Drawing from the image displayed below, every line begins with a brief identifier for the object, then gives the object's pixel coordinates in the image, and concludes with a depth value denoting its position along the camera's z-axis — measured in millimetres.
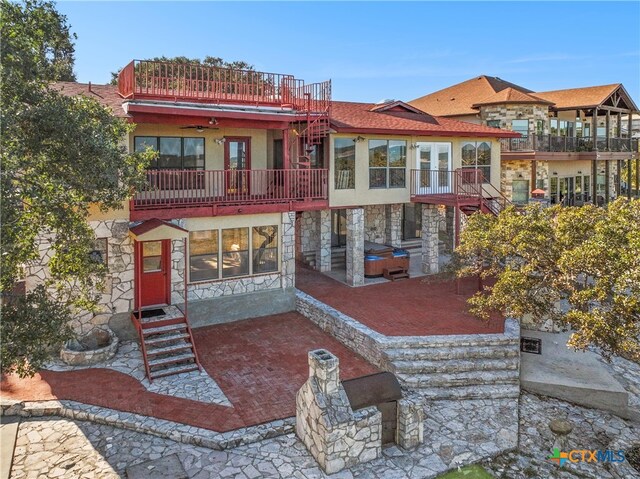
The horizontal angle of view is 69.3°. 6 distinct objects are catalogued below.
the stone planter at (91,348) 10820
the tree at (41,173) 6645
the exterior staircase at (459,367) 10289
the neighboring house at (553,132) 25188
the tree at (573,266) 7723
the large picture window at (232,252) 13305
